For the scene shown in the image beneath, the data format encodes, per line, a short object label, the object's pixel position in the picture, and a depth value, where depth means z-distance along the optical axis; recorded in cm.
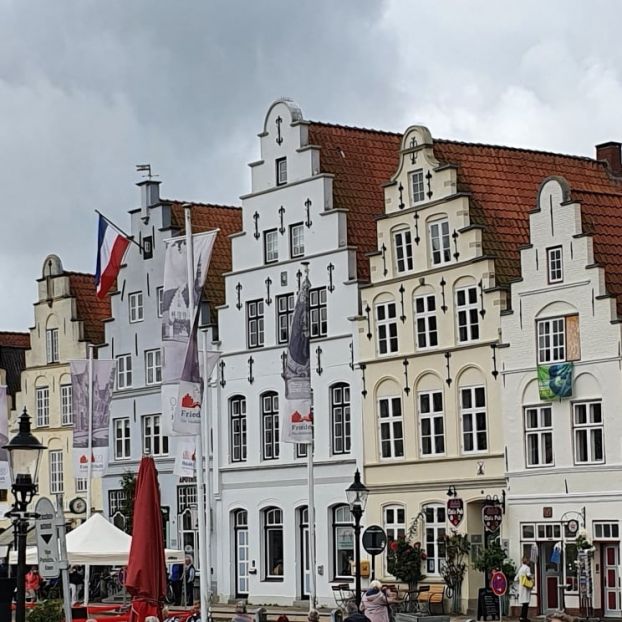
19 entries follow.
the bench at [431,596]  4732
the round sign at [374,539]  4493
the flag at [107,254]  5206
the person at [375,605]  3020
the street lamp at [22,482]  2192
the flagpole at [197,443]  3681
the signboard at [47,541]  2303
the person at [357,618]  1967
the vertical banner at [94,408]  5231
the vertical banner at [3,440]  5372
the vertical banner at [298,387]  4200
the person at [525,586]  4350
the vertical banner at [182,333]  3772
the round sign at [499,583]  4100
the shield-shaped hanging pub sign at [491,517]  4512
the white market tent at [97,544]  3788
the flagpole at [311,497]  4272
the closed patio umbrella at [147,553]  3031
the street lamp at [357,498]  3894
